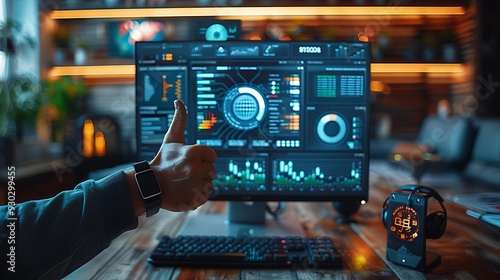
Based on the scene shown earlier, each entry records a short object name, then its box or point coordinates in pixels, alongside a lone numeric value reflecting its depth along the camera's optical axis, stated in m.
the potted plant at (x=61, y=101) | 3.12
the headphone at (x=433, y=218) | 0.82
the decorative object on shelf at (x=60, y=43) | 3.73
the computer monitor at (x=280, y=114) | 1.03
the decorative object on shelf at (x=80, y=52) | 3.75
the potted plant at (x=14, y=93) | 2.51
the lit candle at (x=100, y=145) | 2.94
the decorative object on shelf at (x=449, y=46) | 3.85
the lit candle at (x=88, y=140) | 2.88
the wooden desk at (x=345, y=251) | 0.77
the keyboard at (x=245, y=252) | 0.81
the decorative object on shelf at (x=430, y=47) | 3.88
